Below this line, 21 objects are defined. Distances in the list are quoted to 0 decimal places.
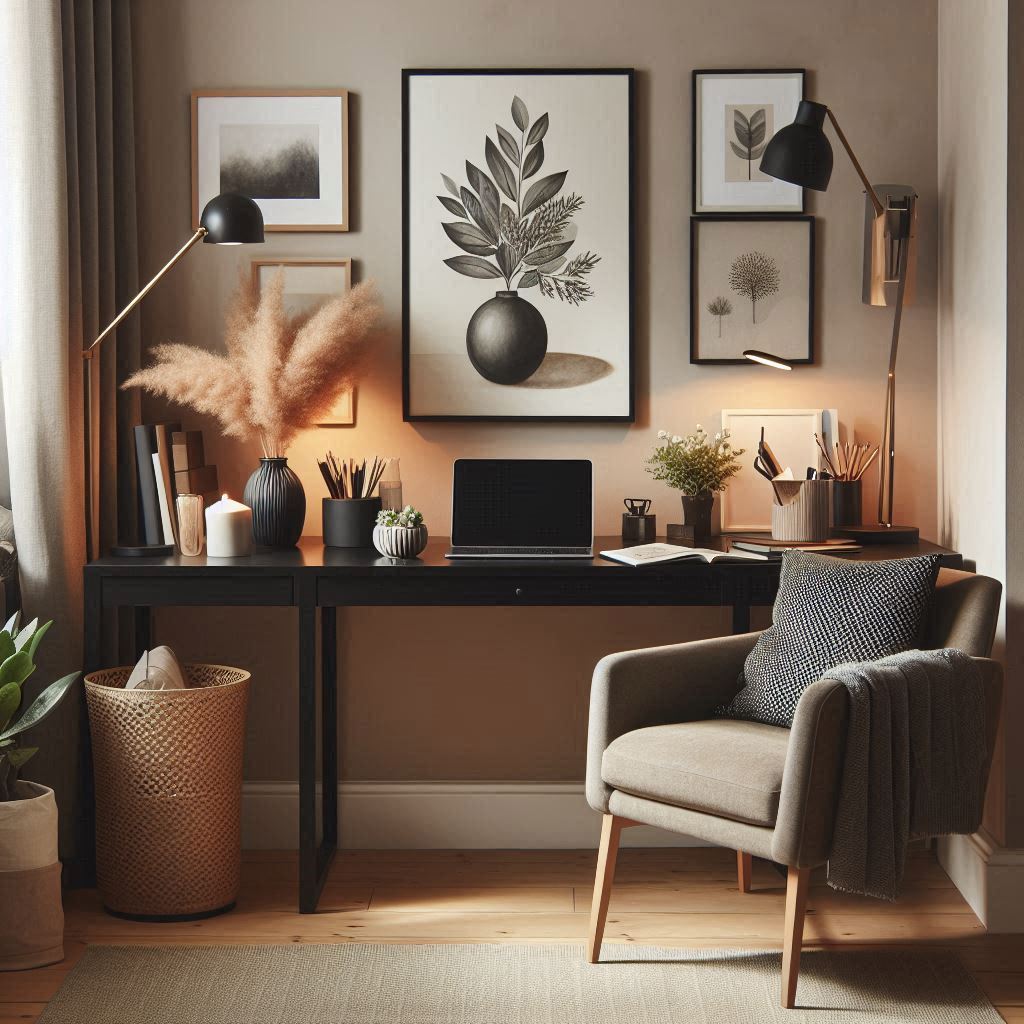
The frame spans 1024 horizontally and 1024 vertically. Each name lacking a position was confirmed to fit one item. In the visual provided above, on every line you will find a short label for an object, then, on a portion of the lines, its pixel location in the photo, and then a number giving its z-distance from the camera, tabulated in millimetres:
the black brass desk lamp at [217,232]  2648
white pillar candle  2682
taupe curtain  2615
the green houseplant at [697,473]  2904
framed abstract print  3023
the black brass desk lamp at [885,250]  2699
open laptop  2793
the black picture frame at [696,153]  3012
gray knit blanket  2123
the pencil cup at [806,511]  2750
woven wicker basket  2543
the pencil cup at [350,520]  2842
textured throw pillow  2385
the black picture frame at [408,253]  3018
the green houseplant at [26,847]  2346
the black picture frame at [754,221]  3039
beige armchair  2096
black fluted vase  2834
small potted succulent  2678
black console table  2594
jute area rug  2189
